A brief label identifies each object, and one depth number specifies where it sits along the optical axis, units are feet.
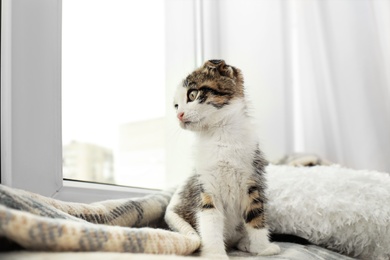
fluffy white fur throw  2.89
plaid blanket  1.29
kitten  2.53
